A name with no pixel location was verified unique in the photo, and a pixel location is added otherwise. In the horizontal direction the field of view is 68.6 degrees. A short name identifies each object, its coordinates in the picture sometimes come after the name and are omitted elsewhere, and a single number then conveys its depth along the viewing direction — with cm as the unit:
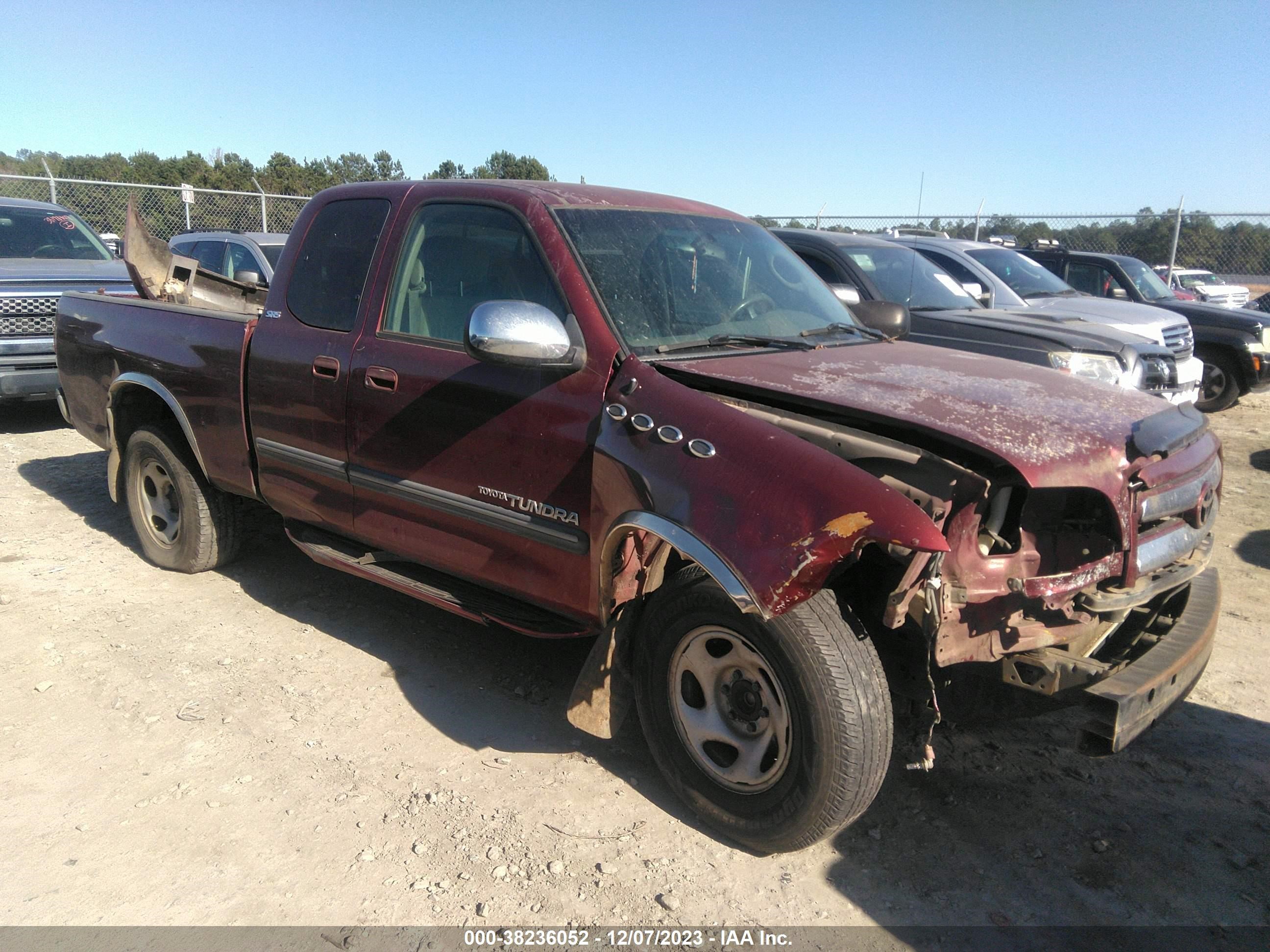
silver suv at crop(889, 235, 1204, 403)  856
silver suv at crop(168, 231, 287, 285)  970
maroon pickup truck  262
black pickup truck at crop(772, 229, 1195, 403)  677
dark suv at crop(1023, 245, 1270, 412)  1054
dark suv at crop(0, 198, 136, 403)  803
